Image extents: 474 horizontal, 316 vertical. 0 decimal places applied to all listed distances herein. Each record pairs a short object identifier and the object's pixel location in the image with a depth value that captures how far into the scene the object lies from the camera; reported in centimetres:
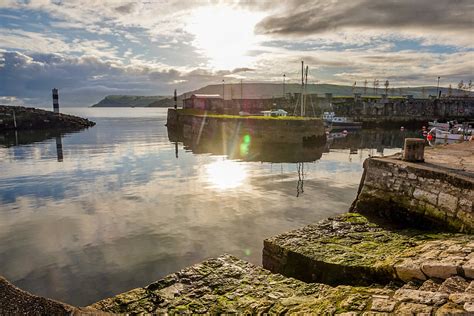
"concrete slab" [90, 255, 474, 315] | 341
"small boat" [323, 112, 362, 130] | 5528
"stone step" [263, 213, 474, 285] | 444
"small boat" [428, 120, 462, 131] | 4458
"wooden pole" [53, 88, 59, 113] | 7282
